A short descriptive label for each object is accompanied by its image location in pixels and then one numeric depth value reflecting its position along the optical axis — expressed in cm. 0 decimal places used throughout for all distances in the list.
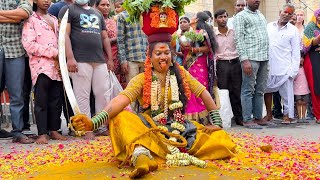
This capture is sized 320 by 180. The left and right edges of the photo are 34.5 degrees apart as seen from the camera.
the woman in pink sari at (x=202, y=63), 795
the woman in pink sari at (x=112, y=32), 788
